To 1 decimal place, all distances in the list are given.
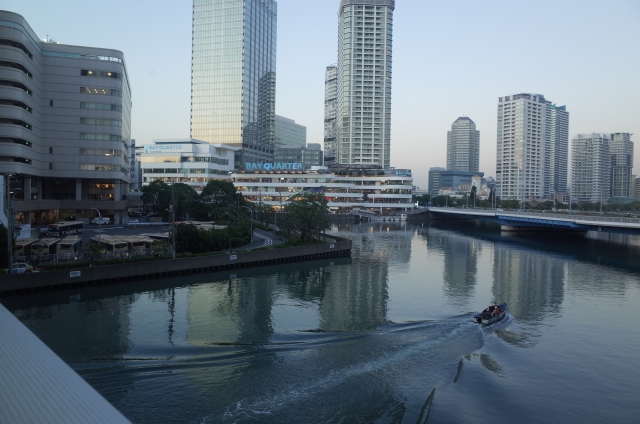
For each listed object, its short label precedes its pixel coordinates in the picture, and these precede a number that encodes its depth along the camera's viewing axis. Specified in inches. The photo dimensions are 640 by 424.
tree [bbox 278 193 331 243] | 2350.9
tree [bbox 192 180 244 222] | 3265.3
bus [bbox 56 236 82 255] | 1678.4
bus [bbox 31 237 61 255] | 1638.0
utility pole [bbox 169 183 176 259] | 1755.8
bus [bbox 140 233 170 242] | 2145.8
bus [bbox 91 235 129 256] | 1726.6
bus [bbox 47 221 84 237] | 2367.1
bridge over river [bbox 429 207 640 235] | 2512.3
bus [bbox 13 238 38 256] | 1618.5
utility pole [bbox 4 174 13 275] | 1327.1
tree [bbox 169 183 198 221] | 3198.8
